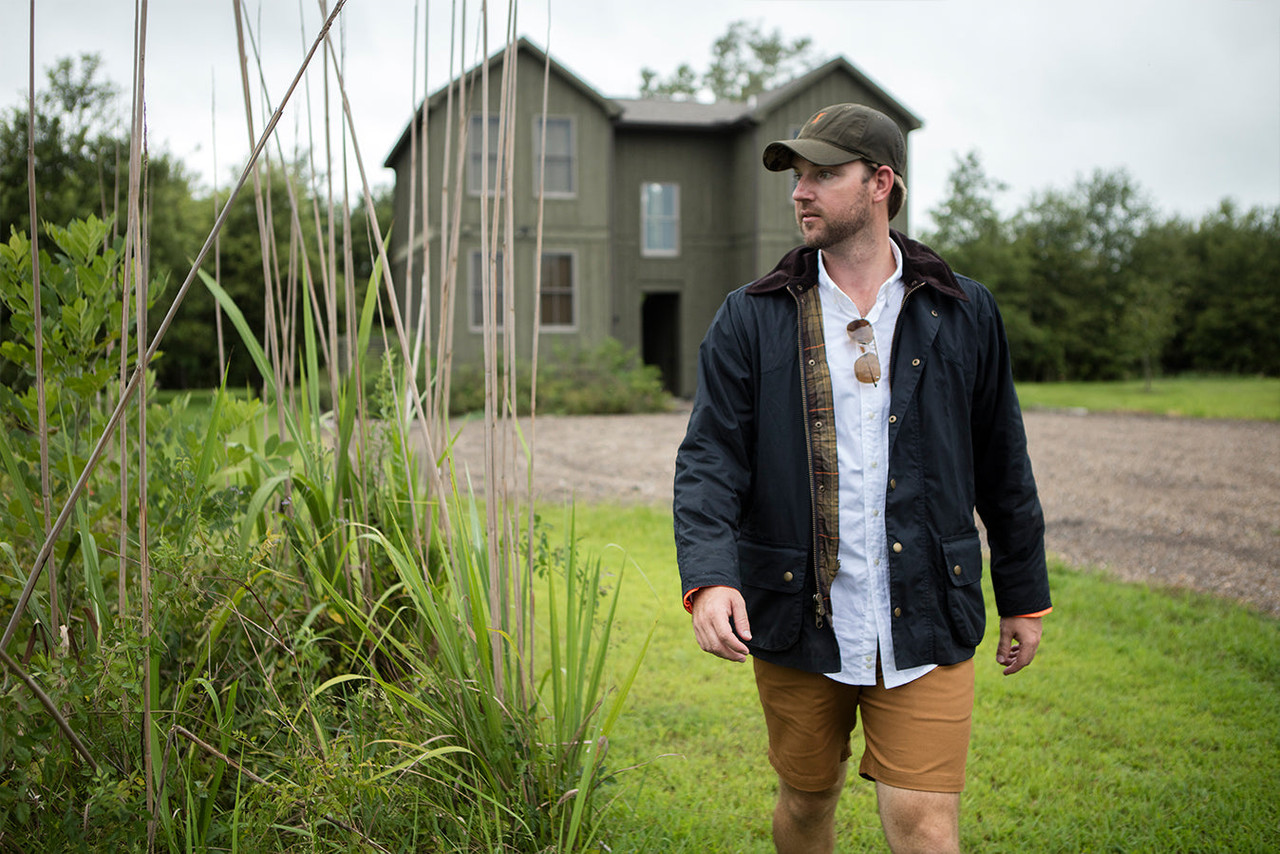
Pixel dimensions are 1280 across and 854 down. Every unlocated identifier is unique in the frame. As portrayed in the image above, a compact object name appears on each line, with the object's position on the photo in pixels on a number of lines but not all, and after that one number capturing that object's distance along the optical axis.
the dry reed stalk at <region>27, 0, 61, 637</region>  1.56
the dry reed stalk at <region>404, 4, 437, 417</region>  2.48
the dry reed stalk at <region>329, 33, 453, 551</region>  2.32
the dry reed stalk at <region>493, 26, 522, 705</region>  2.28
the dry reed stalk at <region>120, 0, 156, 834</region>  1.69
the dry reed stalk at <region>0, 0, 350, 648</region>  1.44
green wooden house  18.72
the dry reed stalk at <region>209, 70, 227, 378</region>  2.81
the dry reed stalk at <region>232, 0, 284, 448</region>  2.40
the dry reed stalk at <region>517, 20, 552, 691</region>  2.30
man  2.17
